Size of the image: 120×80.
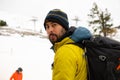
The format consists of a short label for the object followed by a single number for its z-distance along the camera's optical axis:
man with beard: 2.12
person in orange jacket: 10.25
